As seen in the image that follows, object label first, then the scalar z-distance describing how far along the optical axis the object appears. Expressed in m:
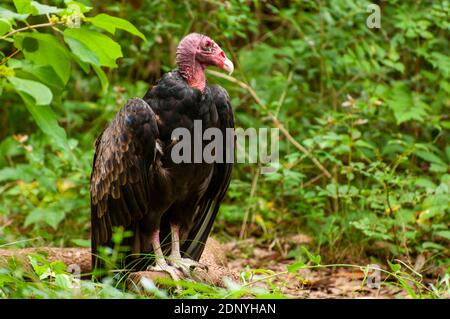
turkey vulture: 9.81
